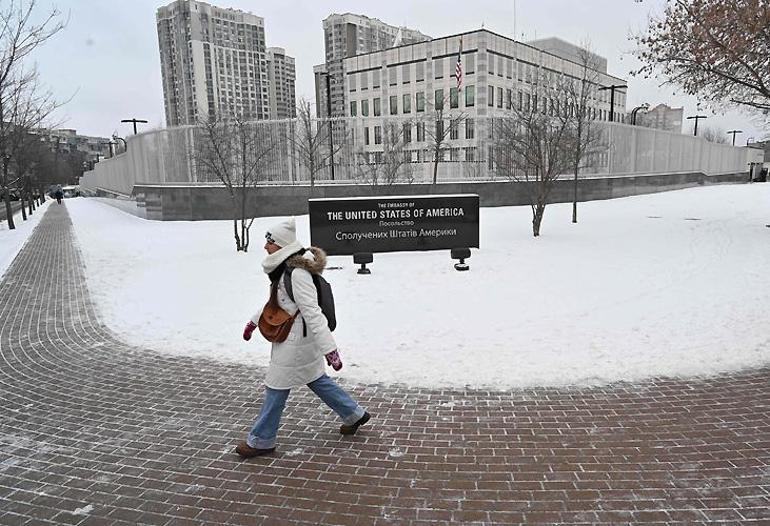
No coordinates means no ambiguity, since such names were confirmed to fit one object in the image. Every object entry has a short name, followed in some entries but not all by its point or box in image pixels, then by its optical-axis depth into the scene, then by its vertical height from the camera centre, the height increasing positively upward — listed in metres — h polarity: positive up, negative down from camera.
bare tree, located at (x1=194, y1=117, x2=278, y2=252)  18.89 +1.23
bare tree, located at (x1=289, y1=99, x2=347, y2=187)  23.28 +1.55
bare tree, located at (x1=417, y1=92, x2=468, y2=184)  24.48 +2.10
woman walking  3.76 -1.05
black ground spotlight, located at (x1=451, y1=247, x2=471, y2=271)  10.70 -1.52
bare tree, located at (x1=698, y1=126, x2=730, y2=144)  89.75 +5.98
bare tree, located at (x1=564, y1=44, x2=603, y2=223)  17.80 +2.31
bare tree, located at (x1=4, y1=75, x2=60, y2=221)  21.62 +2.08
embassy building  65.81 +13.05
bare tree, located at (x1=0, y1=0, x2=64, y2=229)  16.83 +3.00
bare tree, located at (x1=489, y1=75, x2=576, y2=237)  14.27 +0.94
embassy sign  10.67 -0.92
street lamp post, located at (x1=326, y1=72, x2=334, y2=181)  23.55 +1.37
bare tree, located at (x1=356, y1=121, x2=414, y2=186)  23.28 +0.67
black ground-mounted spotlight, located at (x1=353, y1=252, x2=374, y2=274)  10.31 -1.52
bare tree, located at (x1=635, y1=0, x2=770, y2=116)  12.35 +2.90
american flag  64.28 +14.04
